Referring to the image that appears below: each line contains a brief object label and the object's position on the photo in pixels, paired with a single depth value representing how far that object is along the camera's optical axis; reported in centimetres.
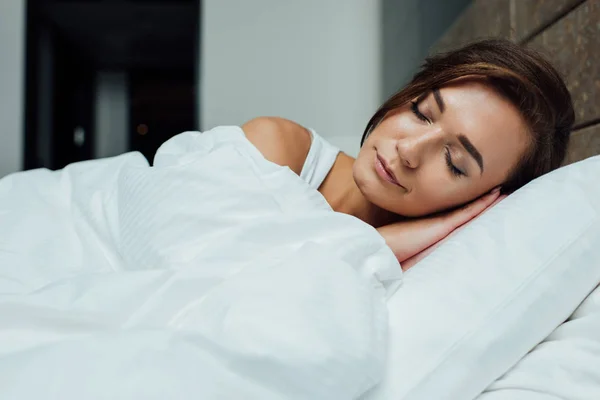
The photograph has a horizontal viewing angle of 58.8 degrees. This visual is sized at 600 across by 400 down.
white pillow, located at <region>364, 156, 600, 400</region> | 56
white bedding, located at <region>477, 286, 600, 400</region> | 56
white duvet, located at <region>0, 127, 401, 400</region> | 46
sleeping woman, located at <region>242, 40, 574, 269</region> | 94
